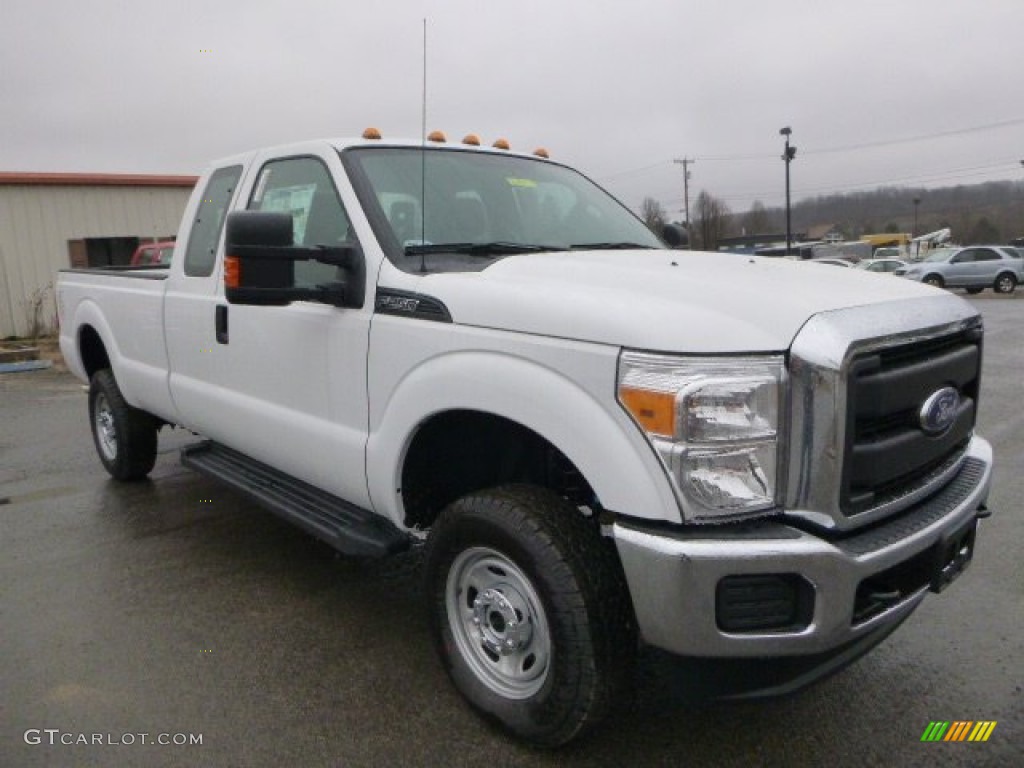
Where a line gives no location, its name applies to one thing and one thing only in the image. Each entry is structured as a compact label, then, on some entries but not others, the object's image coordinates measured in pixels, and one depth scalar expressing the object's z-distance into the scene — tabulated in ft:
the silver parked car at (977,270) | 92.84
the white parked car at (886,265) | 118.01
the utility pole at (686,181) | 220.84
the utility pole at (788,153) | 126.31
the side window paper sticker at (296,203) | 12.42
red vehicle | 45.39
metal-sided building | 52.80
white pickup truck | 7.39
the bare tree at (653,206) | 140.01
